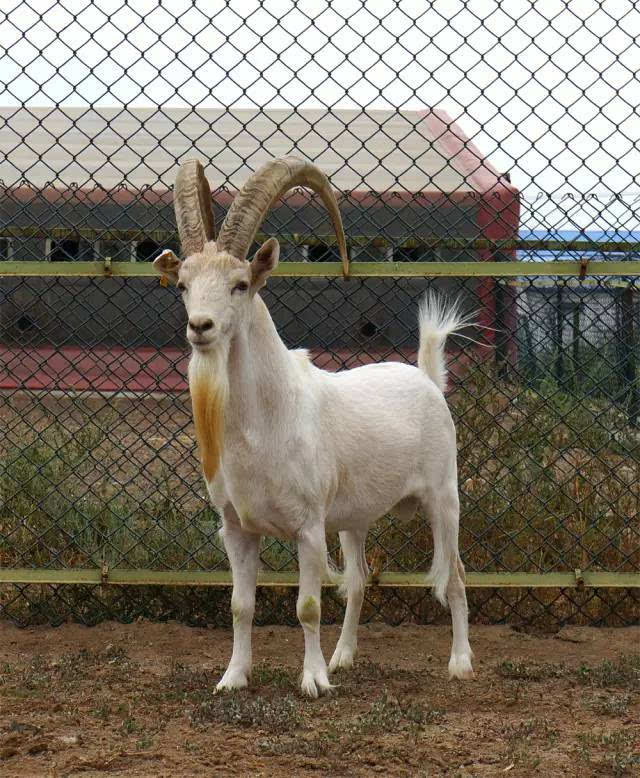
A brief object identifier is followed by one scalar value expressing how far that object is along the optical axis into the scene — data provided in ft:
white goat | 14.66
